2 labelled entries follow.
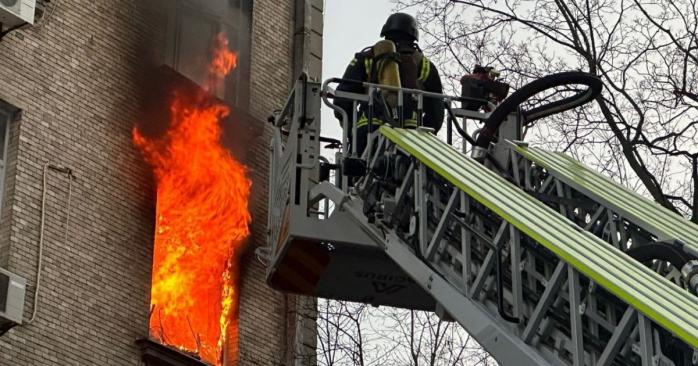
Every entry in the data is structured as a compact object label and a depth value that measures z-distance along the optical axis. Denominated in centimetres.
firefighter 1084
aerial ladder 717
